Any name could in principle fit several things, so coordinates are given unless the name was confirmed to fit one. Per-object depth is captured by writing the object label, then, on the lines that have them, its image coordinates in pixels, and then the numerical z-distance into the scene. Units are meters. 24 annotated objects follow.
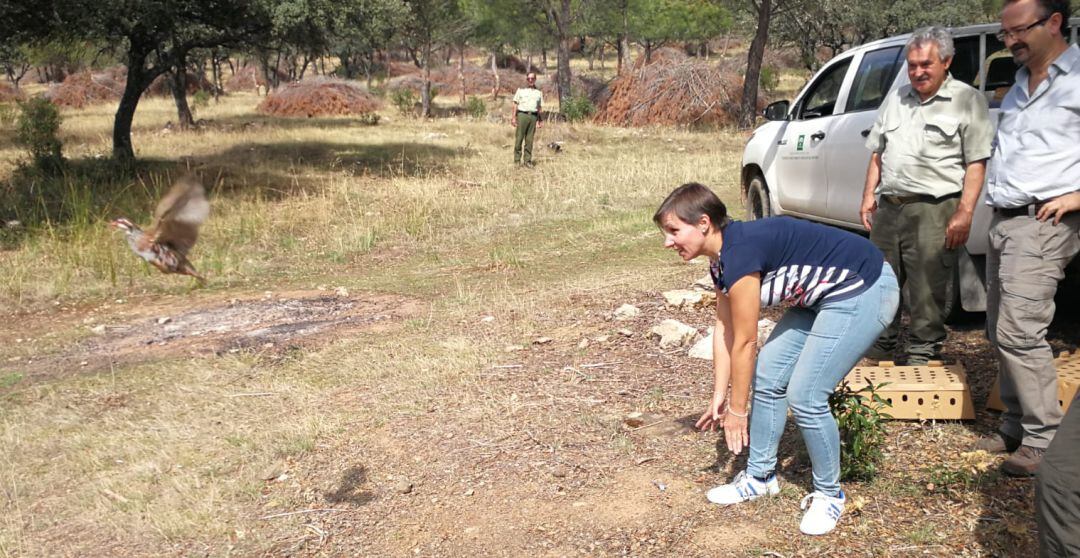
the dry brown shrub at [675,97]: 24.59
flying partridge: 4.30
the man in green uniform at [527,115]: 15.27
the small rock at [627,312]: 6.08
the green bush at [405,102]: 30.70
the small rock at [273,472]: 4.13
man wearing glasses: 3.22
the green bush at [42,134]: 13.84
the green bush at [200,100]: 32.44
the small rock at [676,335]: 5.34
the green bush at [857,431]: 3.42
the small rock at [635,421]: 4.30
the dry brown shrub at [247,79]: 49.38
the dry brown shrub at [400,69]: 53.81
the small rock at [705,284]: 6.76
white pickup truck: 4.84
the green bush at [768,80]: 30.67
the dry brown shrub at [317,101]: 31.89
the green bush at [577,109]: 25.61
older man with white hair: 3.91
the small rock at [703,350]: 5.10
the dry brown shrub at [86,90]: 37.06
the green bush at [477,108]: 28.05
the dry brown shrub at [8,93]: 40.30
